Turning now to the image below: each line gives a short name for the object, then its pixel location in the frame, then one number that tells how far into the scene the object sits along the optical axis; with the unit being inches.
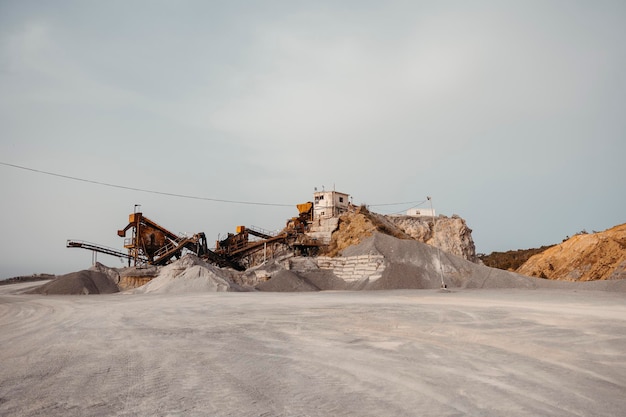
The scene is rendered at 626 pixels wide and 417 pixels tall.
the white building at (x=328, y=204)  1942.7
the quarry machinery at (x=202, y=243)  1715.1
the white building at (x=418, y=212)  2187.5
